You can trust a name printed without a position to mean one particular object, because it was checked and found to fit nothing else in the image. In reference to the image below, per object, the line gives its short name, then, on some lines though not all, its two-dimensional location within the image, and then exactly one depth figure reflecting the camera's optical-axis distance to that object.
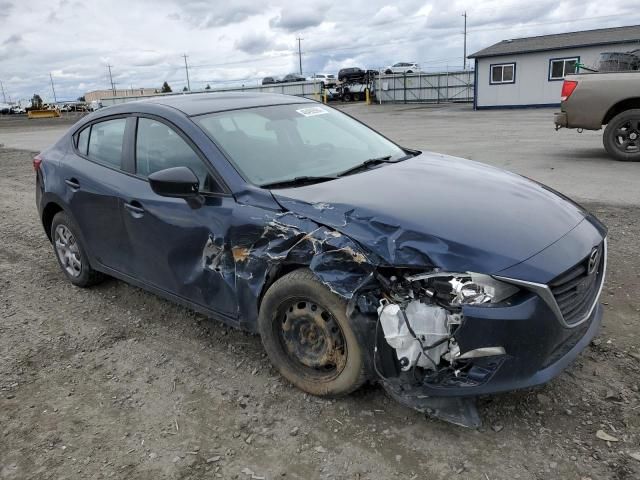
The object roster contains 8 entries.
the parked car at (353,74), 45.97
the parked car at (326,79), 49.08
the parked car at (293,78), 54.38
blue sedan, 2.51
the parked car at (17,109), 70.86
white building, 26.30
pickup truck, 9.31
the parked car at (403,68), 49.50
